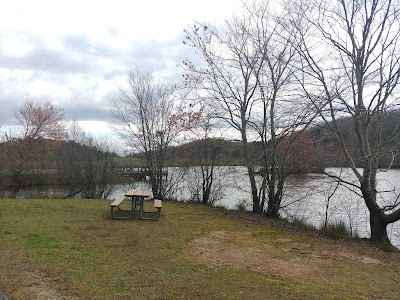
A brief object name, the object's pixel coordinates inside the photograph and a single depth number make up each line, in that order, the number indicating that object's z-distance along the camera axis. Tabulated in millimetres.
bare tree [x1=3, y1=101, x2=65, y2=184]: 28906
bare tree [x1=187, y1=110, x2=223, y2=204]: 13764
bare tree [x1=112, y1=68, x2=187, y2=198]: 14664
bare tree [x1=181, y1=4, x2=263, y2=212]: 10922
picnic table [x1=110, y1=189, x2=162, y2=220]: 8429
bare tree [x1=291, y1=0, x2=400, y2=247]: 7500
